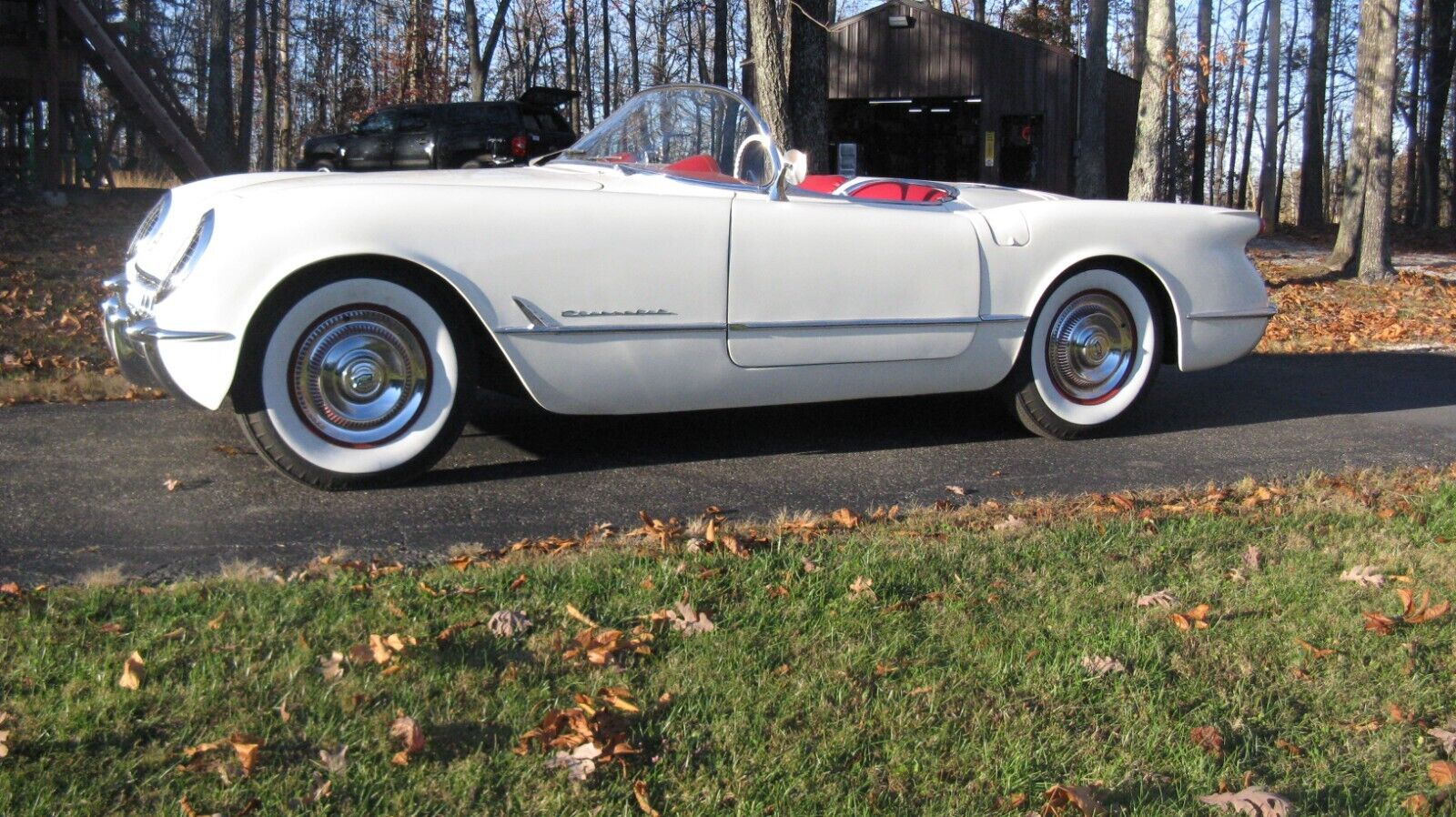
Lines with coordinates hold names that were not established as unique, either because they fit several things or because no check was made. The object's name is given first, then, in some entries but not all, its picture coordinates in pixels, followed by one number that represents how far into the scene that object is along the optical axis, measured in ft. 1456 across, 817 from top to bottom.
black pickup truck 61.31
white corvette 13.84
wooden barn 86.63
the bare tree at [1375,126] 44.86
